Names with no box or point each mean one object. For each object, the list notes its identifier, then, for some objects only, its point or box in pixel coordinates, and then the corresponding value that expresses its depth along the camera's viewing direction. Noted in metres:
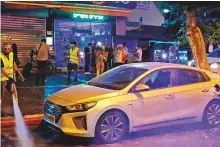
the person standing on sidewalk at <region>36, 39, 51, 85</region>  12.53
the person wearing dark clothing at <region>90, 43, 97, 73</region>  17.22
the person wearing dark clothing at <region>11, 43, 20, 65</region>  15.34
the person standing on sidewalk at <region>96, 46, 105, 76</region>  13.98
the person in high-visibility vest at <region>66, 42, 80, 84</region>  12.61
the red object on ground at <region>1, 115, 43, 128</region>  7.12
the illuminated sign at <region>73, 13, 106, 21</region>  17.50
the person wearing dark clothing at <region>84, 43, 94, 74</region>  17.30
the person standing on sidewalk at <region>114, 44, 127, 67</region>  13.47
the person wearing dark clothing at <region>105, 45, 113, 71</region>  15.98
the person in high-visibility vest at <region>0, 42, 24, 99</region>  7.47
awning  15.02
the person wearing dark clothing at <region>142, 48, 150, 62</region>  19.80
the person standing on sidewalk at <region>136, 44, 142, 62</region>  15.20
